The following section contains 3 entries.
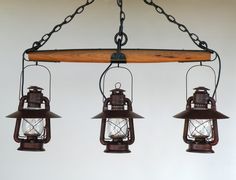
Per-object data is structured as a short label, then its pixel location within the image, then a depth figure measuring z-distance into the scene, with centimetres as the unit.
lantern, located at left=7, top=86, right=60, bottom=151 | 151
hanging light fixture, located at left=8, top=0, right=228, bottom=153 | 142
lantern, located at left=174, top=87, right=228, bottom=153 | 148
